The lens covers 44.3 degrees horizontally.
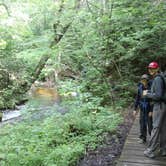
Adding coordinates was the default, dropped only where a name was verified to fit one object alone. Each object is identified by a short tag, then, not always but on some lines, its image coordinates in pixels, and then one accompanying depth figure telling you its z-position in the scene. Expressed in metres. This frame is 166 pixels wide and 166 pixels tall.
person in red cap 3.68
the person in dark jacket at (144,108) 4.39
